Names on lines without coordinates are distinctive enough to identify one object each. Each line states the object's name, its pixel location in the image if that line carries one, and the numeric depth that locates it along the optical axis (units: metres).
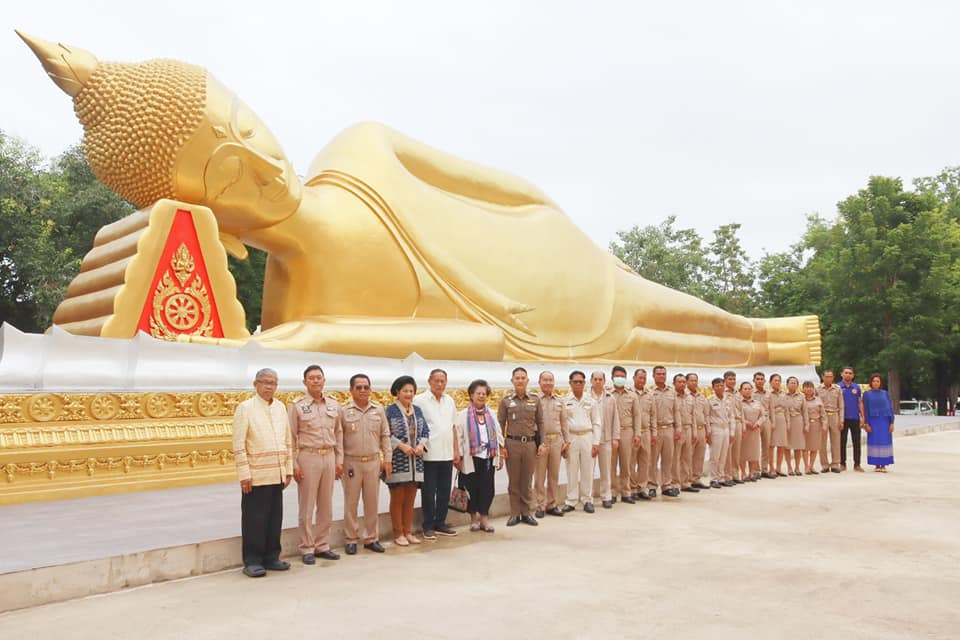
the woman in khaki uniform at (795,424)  9.19
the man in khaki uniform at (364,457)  4.83
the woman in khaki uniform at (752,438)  8.59
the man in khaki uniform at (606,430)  6.81
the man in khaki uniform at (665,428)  7.39
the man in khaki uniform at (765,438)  8.96
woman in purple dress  9.50
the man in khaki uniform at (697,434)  7.87
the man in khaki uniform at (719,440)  8.11
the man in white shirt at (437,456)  5.30
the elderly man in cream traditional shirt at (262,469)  4.23
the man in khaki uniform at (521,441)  5.83
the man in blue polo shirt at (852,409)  9.71
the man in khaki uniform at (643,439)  7.17
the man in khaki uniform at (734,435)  8.32
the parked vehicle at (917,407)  29.53
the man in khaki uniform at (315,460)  4.59
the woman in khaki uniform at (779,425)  9.16
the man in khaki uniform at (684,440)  7.66
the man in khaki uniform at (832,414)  9.48
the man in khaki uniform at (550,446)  6.11
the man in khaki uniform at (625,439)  7.01
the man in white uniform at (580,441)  6.47
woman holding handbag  5.50
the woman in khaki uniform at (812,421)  9.28
